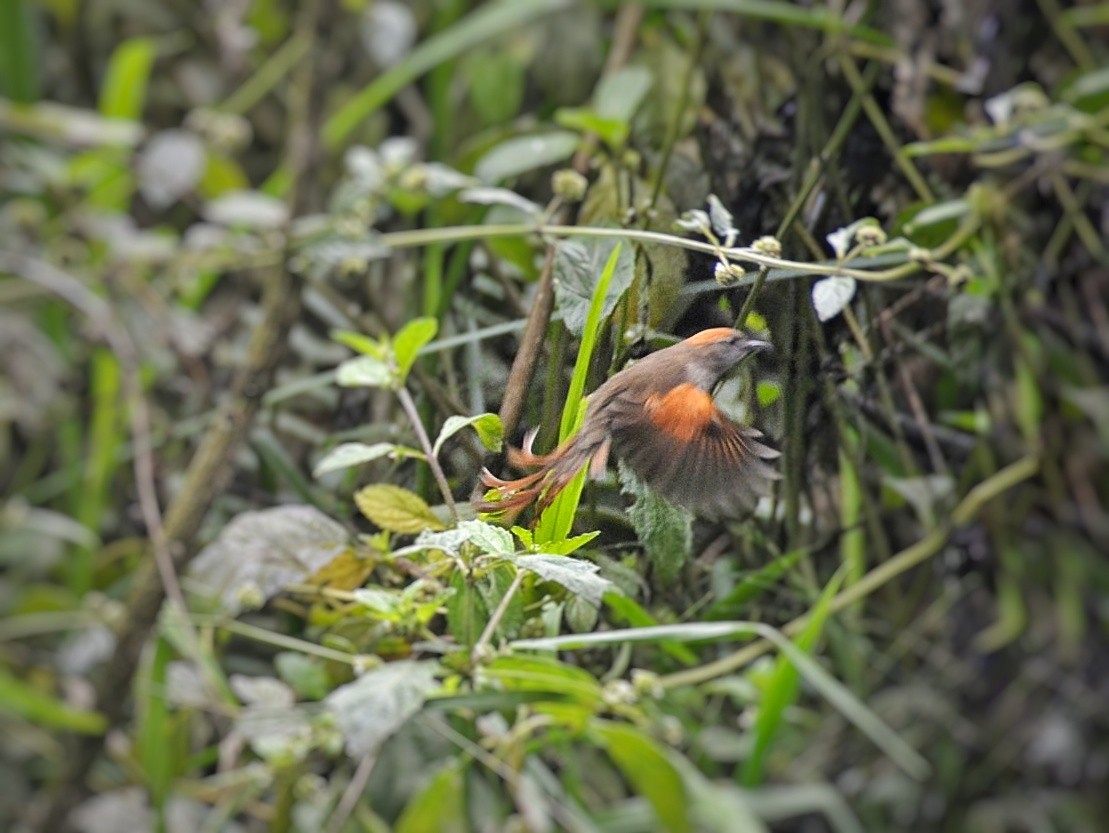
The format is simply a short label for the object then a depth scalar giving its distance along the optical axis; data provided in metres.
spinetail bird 6.70
